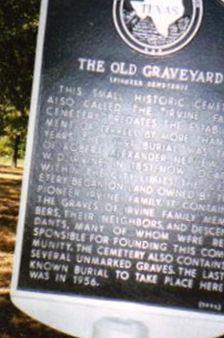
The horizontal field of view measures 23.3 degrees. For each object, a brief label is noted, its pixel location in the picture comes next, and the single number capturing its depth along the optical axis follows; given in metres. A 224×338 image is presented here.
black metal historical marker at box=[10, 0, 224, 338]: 3.63
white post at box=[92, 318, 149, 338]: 3.48
